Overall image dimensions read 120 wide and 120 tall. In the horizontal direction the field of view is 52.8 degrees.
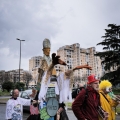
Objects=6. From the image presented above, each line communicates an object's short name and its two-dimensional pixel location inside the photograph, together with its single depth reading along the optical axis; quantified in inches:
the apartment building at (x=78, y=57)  2881.6
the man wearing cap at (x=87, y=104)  73.2
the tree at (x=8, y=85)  936.9
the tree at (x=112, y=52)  618.2
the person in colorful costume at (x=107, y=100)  86.3
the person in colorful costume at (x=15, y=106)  114.1
